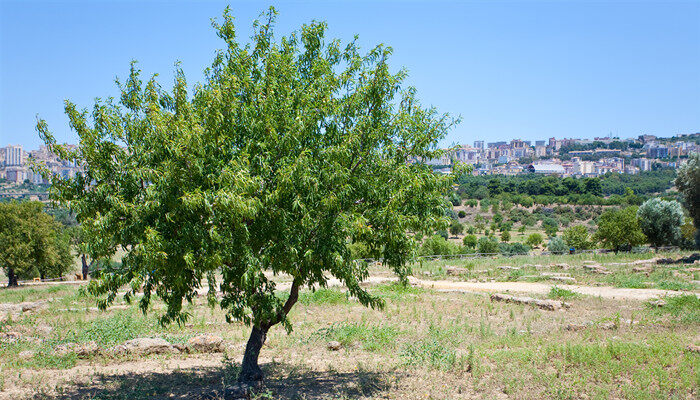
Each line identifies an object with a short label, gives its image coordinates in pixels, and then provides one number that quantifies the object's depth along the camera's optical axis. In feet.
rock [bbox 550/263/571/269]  104.47
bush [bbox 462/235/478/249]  241.76
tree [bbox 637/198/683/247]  141.79
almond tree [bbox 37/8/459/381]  25.91
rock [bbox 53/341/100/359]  41.75
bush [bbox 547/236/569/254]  196.95
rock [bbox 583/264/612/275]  94.22
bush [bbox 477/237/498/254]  209.10
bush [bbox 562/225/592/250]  191.21
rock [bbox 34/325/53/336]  51.60
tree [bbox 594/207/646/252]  154.81
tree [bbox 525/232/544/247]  249.34
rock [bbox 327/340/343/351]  45.19
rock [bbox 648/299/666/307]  57.96
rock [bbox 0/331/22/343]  46.70
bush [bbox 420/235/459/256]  185.26
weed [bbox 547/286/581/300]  69.36
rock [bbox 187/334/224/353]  44.88
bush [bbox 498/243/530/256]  212.07
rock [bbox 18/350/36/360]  40.98
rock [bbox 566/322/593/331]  48.62
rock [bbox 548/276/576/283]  85.85
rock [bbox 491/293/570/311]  62.49
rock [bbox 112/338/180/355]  42.98
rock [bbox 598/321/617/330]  48.06
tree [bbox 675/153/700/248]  115.65
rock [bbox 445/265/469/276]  105.50
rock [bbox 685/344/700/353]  37.32
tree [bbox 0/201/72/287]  118.21
